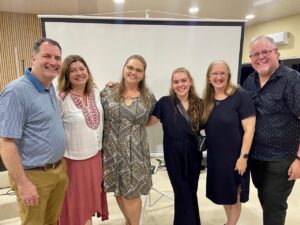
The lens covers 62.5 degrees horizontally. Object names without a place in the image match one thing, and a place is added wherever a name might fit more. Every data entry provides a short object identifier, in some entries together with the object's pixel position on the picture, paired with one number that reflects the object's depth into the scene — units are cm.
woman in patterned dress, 177
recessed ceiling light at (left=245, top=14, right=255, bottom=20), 552
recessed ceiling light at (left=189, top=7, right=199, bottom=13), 469
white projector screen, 234
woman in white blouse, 166
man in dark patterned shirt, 158
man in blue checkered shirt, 126
